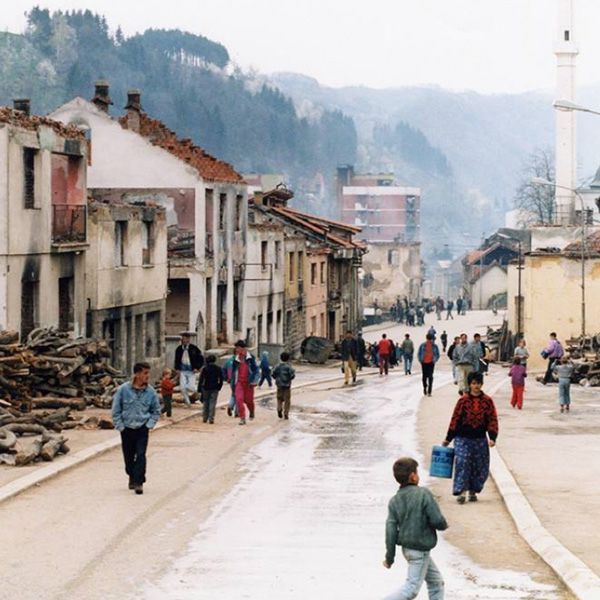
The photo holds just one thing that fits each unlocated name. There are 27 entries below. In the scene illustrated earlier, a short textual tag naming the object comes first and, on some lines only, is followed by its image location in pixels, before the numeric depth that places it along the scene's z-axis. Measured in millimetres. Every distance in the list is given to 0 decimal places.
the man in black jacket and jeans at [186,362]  31875
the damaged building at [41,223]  33406
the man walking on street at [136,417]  19453
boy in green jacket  12016
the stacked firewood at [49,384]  25547
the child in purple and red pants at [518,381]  34688
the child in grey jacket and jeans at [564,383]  33656
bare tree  145525
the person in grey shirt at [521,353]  37512
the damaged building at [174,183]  53531
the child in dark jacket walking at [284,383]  30953
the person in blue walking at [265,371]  43156
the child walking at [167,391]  30562
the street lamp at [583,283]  58594
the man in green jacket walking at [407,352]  53781
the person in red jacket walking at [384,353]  52438
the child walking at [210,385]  29359
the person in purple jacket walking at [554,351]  39625
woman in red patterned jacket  18656
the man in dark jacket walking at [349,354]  46156
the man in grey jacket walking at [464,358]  36562
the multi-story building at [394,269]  145625
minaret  117750
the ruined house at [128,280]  40062
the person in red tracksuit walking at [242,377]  29688
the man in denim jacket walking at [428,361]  39875
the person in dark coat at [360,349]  48019
